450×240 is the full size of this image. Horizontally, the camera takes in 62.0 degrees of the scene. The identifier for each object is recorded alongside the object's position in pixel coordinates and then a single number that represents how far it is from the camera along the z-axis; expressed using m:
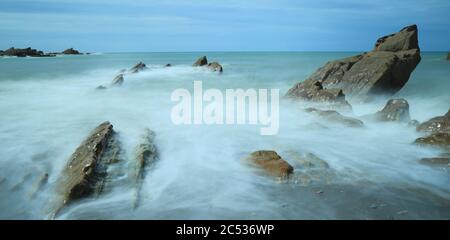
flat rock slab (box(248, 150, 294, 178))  4.73
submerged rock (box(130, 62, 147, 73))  22.03
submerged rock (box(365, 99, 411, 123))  8.01
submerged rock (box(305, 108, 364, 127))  7.55
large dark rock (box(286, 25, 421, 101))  10.89
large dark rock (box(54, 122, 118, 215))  4.12
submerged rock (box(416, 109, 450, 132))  6.91
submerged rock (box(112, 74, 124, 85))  14.97
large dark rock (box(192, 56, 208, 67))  26.68
